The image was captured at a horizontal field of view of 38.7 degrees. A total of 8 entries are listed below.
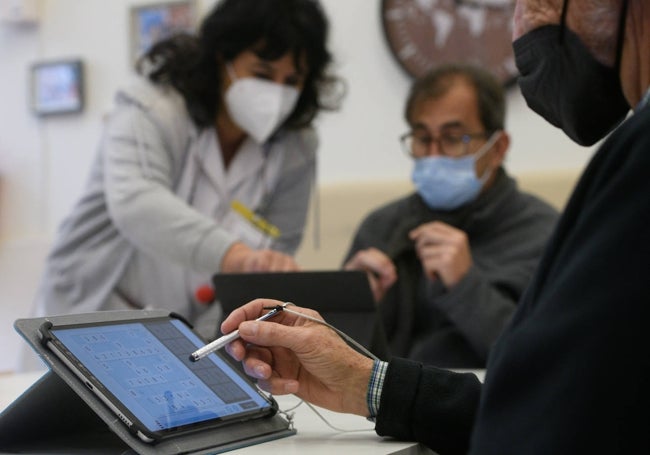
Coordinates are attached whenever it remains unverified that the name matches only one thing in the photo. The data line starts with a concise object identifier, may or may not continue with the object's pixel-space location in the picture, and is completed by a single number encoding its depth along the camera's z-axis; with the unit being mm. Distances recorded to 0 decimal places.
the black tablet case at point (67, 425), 920
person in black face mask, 655
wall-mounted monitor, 3711
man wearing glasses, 2051
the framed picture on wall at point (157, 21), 3531
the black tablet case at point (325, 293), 1387
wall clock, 3039
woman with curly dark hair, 2164
